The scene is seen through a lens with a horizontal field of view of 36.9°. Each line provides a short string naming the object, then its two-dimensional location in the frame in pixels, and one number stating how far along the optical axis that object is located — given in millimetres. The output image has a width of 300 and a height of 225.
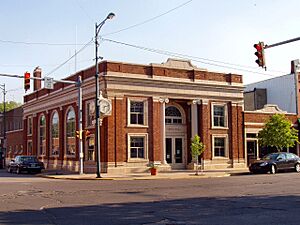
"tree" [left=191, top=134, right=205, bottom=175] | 31812
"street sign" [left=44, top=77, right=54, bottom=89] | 28547
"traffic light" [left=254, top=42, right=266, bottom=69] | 19938
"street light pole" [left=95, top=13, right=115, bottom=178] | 29359
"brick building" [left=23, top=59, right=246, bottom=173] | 33156
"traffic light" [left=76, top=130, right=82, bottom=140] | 30922
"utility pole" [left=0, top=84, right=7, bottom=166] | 53781
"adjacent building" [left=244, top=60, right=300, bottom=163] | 40688
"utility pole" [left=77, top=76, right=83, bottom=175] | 31158
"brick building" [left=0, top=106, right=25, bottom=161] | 56584
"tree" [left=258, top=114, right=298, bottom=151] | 38562
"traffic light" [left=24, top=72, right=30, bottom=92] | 25594
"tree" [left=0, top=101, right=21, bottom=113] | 102525
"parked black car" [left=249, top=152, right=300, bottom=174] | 31047
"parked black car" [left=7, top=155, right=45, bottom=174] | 36656
